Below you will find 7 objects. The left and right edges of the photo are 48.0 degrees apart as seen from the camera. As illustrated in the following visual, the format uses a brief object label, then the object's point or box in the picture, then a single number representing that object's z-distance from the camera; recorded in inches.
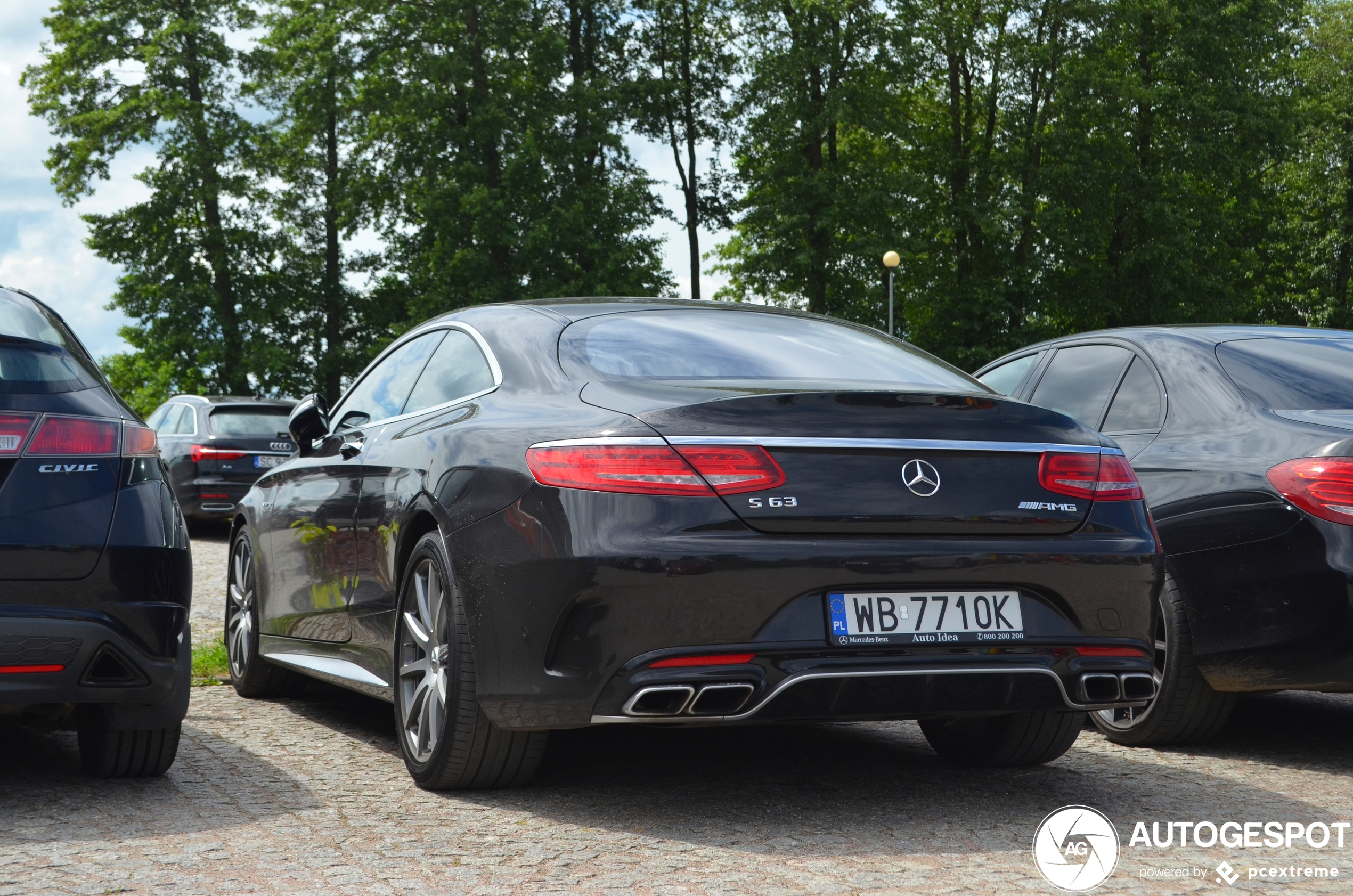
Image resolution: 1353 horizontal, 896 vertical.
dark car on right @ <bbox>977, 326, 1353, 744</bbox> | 193.3
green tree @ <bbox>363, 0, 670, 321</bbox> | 1485.0
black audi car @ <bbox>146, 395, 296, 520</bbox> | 703.7
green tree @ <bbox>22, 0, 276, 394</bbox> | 1498.5
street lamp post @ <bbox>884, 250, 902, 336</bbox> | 1419.8
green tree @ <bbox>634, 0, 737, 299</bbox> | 1667.1
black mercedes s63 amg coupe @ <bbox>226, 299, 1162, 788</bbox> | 148.6
